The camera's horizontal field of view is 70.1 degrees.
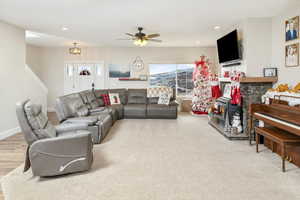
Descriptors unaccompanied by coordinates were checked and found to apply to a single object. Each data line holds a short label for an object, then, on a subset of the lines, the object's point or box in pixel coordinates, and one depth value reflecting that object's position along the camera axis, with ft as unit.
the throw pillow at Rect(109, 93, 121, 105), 23.70
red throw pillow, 23.44
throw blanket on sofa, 24.63
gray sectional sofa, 14.29
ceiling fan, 17.22
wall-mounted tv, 15.96
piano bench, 9.22
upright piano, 9.25
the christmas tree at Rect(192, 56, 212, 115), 25.05
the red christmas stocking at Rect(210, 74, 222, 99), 19.49
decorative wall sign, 29.22
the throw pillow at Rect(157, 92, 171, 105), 23.82
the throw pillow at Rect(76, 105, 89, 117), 16.18
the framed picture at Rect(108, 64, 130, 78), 29.25
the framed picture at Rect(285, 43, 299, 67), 12.42
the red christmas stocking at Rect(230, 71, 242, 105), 14.65
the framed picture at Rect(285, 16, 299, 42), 12.35
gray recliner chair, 8.46
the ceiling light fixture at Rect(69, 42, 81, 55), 24.80
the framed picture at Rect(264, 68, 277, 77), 14.46
